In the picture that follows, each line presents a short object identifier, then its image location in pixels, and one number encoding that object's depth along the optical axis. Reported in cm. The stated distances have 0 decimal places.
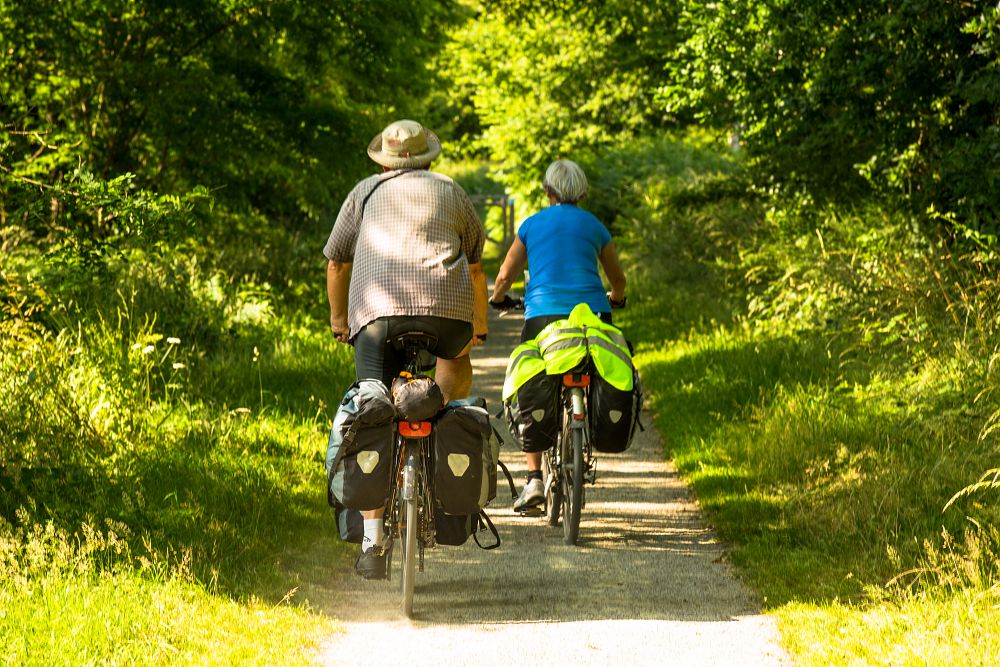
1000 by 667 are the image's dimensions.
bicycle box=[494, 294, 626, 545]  1322
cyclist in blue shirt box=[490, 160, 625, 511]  1429
